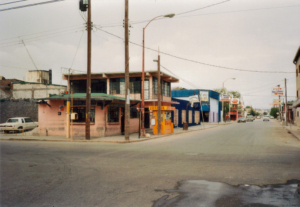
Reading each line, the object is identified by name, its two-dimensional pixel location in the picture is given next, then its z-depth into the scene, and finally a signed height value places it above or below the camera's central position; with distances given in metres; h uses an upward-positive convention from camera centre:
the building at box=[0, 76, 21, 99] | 36.78 +3.59
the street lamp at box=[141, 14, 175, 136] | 19.87 +7.48
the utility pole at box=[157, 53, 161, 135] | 24.77 +0.22
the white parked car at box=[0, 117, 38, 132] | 25.28 -0.91
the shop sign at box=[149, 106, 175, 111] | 24.98 +0.56
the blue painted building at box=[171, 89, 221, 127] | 38.50 +1.09
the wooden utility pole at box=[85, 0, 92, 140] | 18.98 +4.04
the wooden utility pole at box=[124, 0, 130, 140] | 19.23 +2.65
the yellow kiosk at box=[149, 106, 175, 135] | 25.35 -0.73
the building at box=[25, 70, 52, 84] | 41.54 +6.34
